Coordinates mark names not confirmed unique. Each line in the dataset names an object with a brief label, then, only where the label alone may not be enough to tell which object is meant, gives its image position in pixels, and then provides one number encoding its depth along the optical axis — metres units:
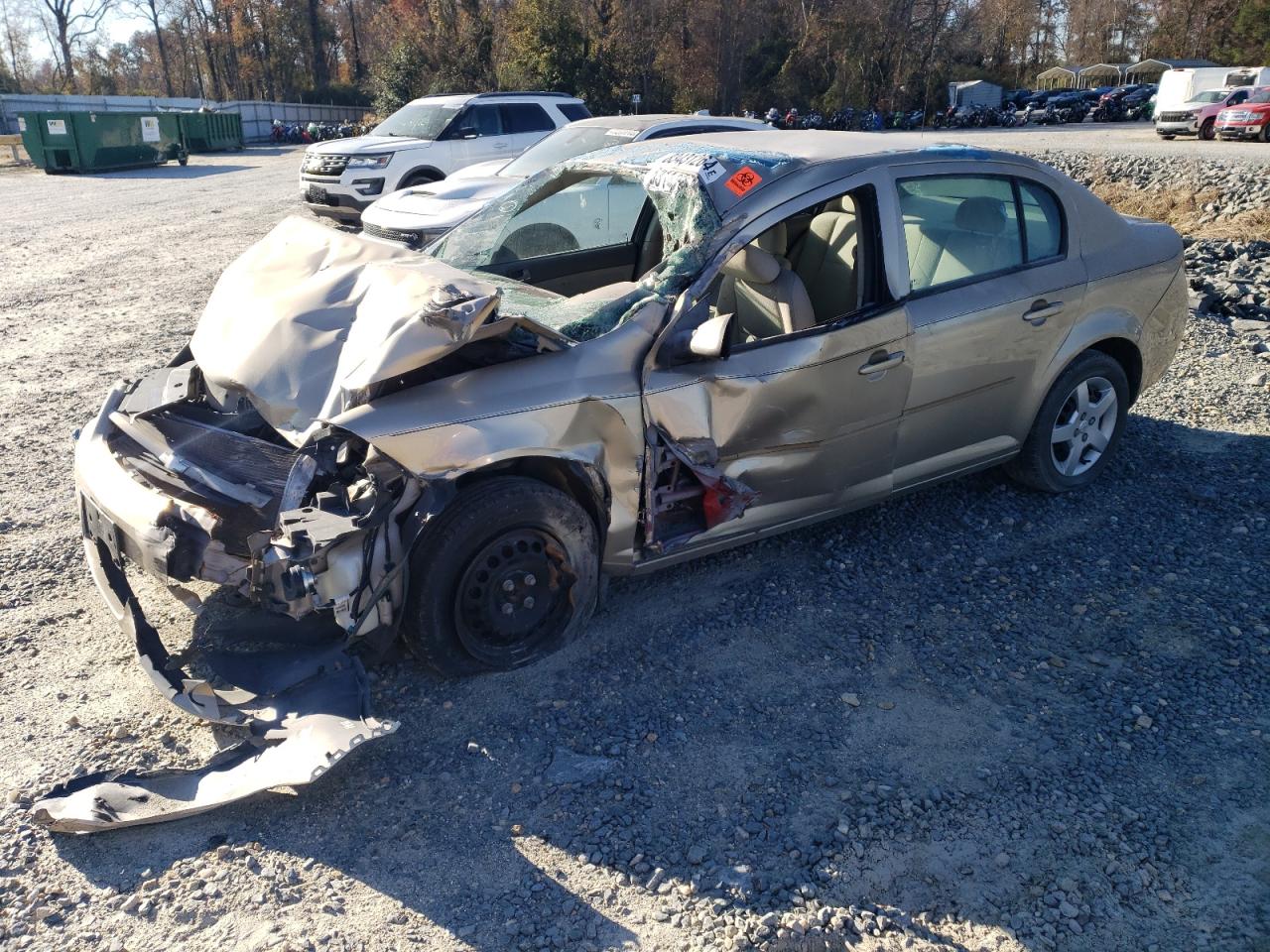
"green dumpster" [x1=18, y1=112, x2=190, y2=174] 26.59
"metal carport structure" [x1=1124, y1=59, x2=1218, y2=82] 51.84
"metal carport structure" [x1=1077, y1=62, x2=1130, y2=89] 55.72
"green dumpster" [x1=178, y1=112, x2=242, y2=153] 38.00
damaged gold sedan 3.28
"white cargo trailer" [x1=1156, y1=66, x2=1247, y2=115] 29.61
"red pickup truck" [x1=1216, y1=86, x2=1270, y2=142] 26.33
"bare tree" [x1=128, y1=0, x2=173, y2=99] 72.75
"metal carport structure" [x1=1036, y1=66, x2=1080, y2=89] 56.59
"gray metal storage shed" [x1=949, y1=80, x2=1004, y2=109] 48.12
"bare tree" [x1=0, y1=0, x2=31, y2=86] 70.50
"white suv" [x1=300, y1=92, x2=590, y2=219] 14.24
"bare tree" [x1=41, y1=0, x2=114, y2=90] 67.38
